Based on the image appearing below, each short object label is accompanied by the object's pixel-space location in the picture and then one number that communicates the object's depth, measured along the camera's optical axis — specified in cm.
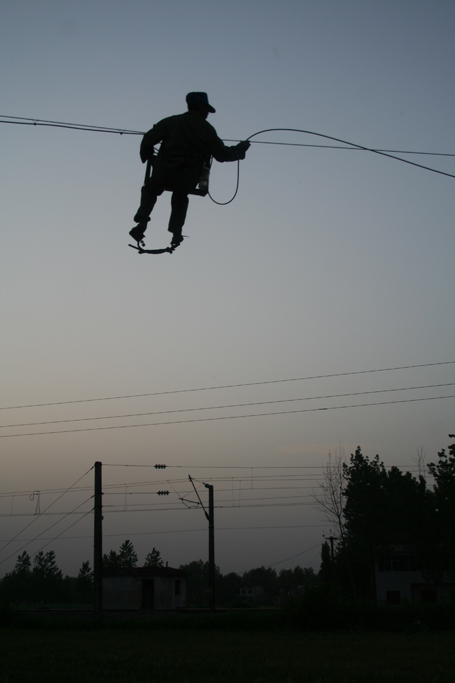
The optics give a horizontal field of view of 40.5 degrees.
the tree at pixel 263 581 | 17365
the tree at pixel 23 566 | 15114
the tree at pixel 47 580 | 14038
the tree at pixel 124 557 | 13405
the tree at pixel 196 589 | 13910
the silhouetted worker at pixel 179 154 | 717
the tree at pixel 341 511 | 4066
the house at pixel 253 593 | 16960
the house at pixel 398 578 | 5734
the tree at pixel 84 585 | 14130
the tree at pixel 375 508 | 4544
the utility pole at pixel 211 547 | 3063
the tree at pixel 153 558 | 14170
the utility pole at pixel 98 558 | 2483
